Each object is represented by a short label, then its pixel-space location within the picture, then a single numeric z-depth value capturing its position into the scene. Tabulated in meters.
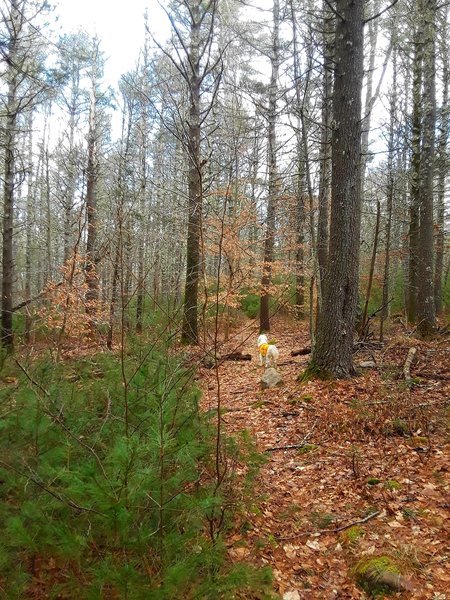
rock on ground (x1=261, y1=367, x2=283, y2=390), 7.01
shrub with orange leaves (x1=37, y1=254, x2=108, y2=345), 8.69
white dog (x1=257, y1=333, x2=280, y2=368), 8.46
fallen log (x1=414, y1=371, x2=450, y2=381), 6.10
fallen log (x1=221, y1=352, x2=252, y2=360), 9.92
